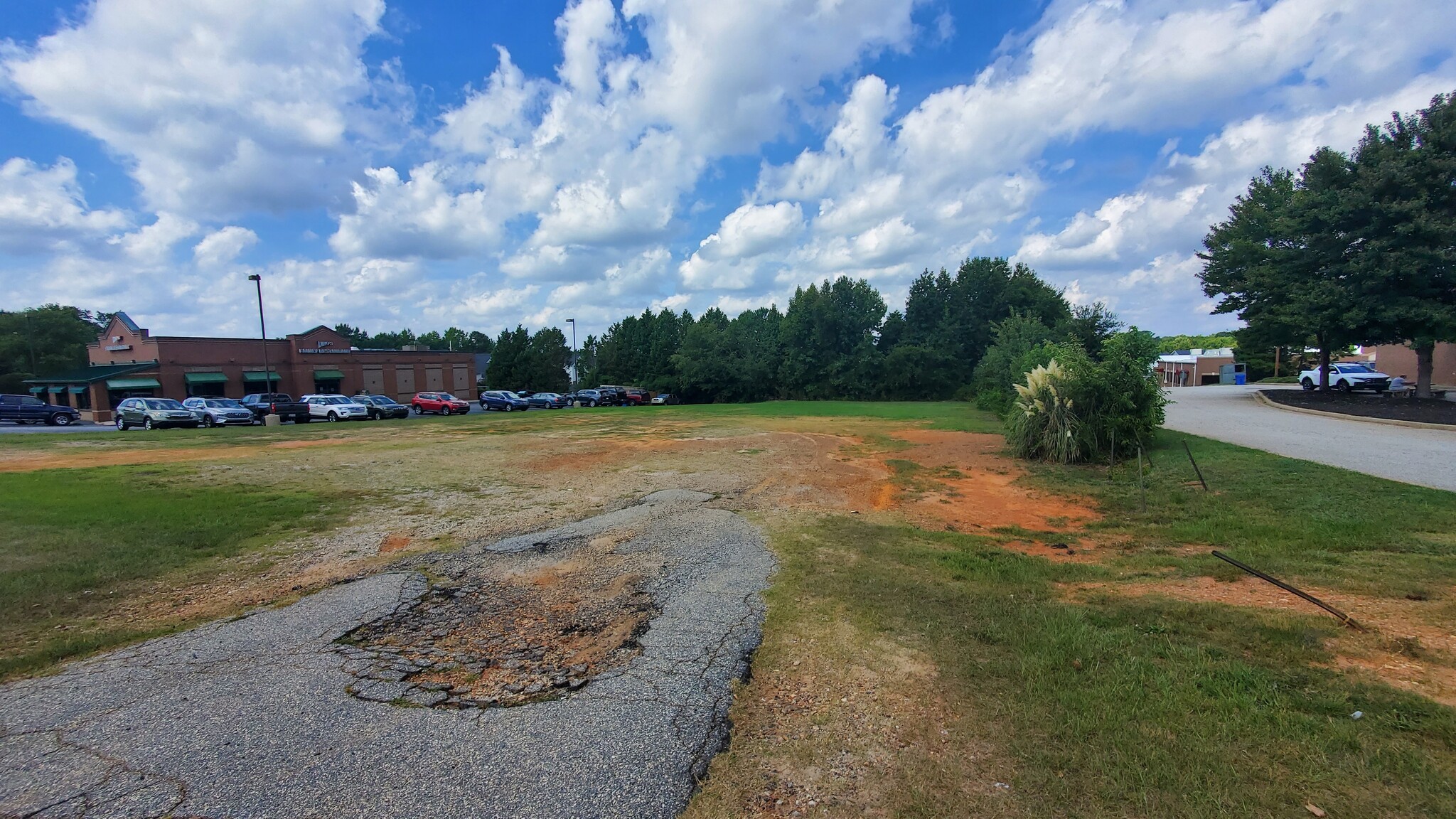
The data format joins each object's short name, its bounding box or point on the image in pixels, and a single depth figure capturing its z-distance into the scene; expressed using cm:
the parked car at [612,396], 5353
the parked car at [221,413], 2820
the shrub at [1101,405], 1377
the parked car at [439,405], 4178
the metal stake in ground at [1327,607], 445
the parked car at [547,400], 4938
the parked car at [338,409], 3409
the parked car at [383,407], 3600
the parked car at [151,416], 2686
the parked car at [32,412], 3192
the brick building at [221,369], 4138
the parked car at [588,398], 5366
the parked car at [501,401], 4619
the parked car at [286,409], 3300
